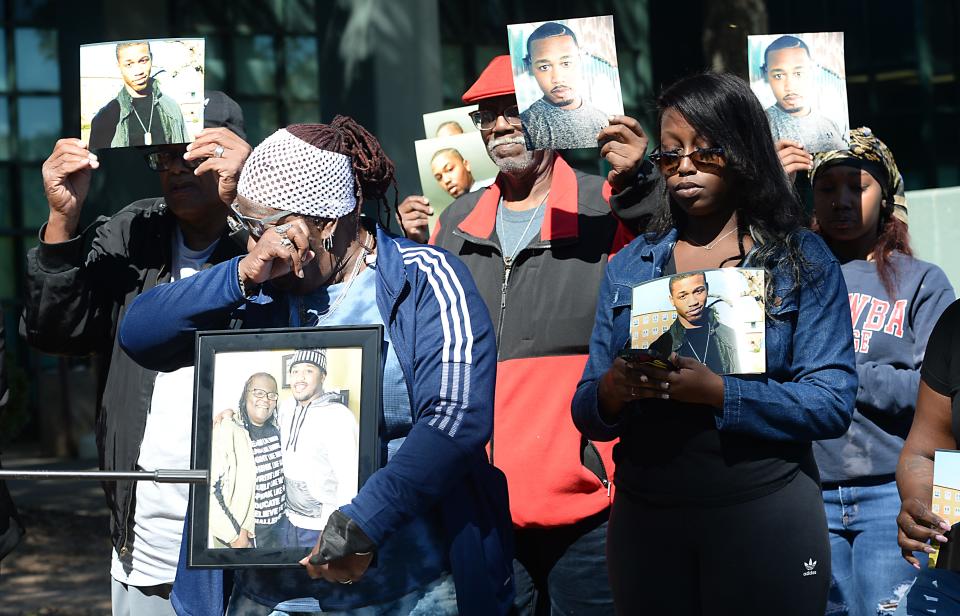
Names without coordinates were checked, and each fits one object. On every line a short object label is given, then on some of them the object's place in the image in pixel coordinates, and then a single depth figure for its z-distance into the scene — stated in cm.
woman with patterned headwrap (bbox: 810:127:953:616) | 457
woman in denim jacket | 334
